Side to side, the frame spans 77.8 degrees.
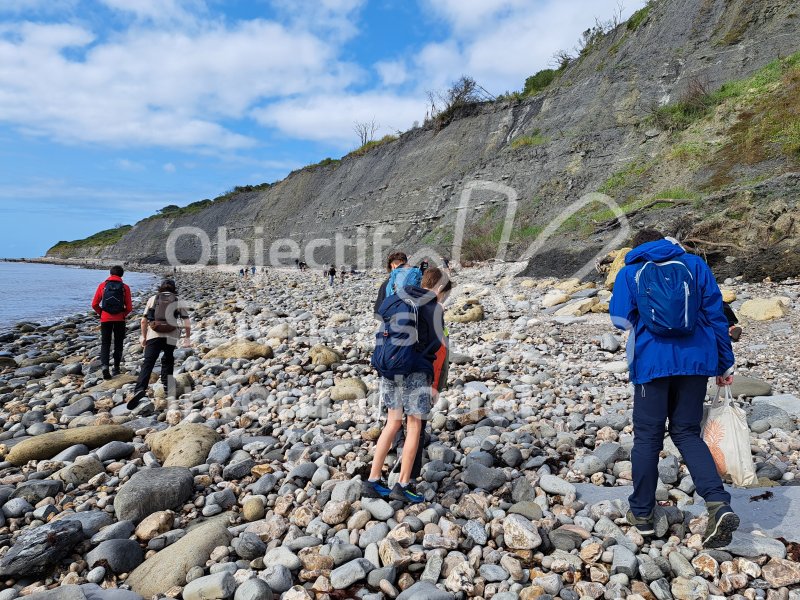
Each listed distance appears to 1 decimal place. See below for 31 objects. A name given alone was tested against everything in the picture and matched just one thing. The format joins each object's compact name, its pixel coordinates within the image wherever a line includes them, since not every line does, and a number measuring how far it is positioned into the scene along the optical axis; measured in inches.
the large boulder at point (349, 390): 252.4
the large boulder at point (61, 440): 198.7
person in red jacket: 336.2
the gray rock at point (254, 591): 107.1
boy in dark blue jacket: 140.9
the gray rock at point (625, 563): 109.7
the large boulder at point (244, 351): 352.2
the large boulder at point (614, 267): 486.6
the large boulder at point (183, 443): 186.4
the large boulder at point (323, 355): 319.1
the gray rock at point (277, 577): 112.3
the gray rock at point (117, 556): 128.0
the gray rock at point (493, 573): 111.6
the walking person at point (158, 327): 281.1
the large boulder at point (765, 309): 325.4
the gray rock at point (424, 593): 104.9
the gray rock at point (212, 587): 110.5
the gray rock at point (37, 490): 165.6
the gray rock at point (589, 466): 161.2
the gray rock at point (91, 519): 142.5
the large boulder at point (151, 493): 151.0
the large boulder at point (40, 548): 124.1
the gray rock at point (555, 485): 145.0
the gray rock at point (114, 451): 196.7
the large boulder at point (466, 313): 447.8
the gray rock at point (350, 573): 112.8
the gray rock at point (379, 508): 138.1
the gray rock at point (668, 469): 147.2
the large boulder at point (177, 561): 119.7
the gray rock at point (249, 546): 127.2
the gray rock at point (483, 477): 154.6
